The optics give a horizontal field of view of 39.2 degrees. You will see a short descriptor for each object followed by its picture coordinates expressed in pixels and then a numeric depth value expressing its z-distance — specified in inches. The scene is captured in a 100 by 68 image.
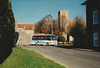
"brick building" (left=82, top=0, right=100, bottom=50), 897.0
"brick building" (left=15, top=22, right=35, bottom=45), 1982.5
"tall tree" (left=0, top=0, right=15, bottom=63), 252.4
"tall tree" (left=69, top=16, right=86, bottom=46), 1549.2
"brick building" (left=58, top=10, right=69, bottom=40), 1833.3
